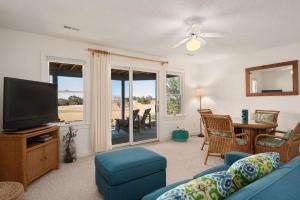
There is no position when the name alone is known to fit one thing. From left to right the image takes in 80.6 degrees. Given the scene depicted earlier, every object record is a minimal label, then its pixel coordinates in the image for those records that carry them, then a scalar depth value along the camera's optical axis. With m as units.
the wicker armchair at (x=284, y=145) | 2.79
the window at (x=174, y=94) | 5.55
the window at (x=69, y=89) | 3.72
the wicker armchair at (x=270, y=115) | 3.85
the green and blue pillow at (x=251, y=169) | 1.08
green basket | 5.12
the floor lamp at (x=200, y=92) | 5.79
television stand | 2.37
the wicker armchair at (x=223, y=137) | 3.05
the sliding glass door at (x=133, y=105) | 4.62
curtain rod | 3.92
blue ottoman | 1.90
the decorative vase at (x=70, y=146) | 3.44
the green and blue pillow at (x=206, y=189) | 0.83
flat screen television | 2.44
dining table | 3.07
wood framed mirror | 4.06
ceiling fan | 2.80
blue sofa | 0.81
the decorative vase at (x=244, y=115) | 3.48
